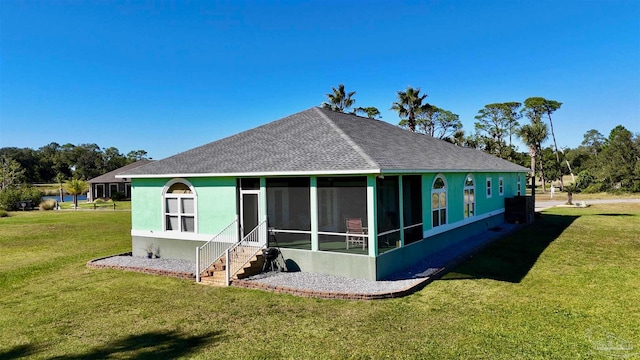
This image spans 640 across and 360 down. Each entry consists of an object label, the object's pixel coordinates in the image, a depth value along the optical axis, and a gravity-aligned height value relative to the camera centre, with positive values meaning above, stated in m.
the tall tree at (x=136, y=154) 124.19 +10.26
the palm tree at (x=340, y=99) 42.72 +9.16
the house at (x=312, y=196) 10.96 -0.56
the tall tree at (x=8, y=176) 56.19 +1.83
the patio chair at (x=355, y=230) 12.02 -1.65
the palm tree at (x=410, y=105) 39.88 +7.92
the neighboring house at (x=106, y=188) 53.09 -0.44
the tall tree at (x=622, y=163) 48.84 +1.35
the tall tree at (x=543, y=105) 65.44 +12.35
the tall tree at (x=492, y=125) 63.75 +9.12
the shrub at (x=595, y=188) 50.97 -2.00
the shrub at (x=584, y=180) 53.81 -0.91
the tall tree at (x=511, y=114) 64.75 +10.70
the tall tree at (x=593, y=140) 98.04 +9.15
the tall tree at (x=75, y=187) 45.18 -0.14
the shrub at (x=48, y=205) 41.66 -2.06
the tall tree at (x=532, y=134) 47.28 +5.36
